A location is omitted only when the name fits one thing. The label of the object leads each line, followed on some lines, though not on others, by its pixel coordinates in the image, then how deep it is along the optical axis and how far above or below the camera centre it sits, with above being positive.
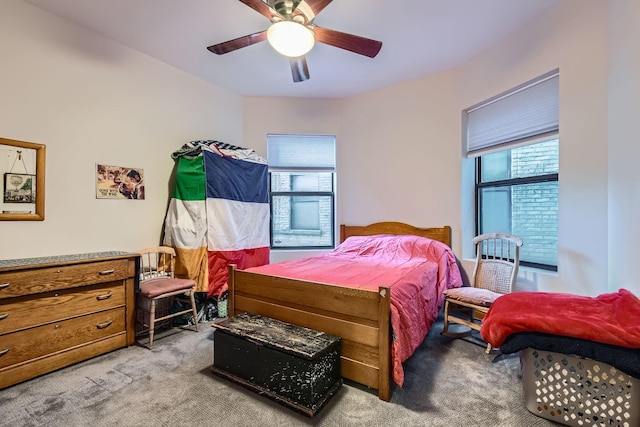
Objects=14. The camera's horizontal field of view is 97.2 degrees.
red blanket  1.30 -0.54
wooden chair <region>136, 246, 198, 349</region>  2.40 -0.67
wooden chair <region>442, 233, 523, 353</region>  2.34 -0.63
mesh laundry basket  1.32 -0.90
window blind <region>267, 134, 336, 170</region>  4.16 +0.89
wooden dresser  1.84 -0.73
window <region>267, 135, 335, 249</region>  4.18 +0.25
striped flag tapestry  2.95 -0.03
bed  1.67 -0.65
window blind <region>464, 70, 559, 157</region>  2.45 +0.95
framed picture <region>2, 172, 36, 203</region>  2.12 +0.18
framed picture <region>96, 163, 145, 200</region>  2.63 +0.28
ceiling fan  1.78 +1.24
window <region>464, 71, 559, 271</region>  2.52 +0.49
